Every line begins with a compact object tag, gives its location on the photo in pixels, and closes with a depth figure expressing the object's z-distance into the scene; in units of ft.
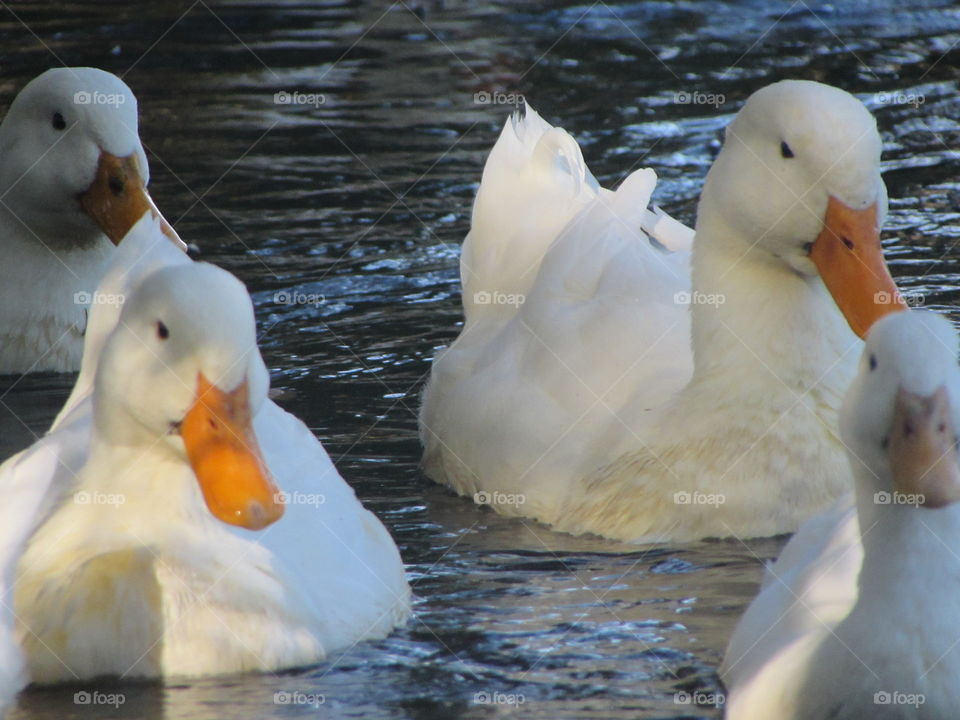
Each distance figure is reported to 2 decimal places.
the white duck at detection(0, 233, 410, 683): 33.01
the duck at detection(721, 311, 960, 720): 29.12
